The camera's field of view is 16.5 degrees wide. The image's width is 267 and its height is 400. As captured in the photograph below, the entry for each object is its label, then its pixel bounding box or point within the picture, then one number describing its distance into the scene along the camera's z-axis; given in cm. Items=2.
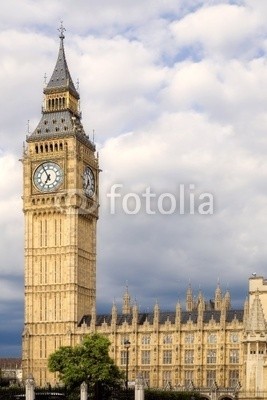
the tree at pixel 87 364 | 9056
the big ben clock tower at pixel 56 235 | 12481
